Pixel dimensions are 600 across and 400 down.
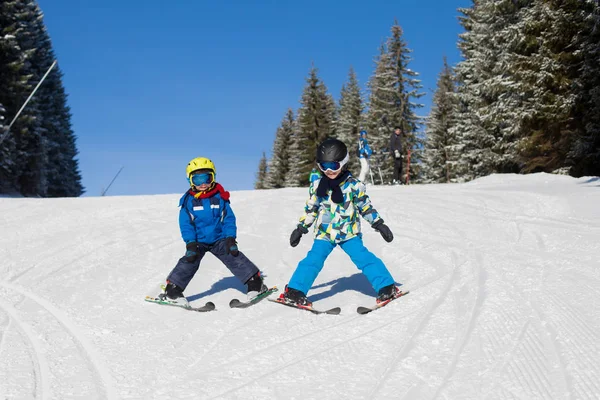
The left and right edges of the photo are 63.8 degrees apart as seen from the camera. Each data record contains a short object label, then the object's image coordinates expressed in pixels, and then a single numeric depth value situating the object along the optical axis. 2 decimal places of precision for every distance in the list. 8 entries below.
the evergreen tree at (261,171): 70.12
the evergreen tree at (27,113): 24.56
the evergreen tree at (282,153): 53.03
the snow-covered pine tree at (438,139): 40.59
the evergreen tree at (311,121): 43.94
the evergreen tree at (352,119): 44.56
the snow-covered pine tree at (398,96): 35.16
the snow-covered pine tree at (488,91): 18.98
